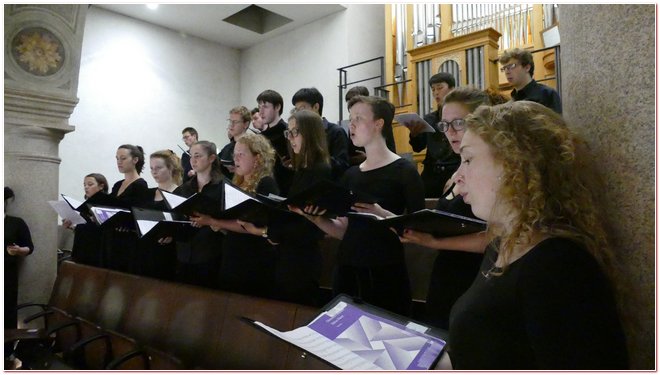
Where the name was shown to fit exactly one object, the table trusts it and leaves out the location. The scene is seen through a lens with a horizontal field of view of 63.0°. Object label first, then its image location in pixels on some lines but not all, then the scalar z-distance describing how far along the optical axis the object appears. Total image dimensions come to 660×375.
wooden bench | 2.28
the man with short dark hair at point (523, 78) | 3.77
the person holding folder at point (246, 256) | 2.82
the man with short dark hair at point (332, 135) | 3.39
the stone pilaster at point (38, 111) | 4.71
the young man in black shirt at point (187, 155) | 4.92
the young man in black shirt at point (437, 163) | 3.25
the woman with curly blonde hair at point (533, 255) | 0.89
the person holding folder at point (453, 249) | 1.73
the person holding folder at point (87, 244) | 4.56
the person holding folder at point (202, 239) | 3.20
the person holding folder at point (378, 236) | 2.20
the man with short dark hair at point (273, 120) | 3.94
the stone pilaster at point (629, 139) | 1.12
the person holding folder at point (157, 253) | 3.80
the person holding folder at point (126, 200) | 4.05
